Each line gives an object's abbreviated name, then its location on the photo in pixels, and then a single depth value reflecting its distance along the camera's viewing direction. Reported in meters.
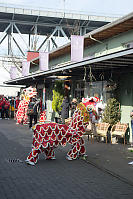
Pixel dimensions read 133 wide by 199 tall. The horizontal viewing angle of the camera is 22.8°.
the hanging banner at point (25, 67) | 26.08
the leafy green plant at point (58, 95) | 20.08
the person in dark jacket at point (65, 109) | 16.91
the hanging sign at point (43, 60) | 21.89
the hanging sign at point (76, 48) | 16.66
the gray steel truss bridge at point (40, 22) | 50.91
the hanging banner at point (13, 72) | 32.09
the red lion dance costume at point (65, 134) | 8.74
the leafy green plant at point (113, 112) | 13.69
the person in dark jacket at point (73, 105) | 16.44
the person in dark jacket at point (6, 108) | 26.67
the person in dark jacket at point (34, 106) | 17.88
